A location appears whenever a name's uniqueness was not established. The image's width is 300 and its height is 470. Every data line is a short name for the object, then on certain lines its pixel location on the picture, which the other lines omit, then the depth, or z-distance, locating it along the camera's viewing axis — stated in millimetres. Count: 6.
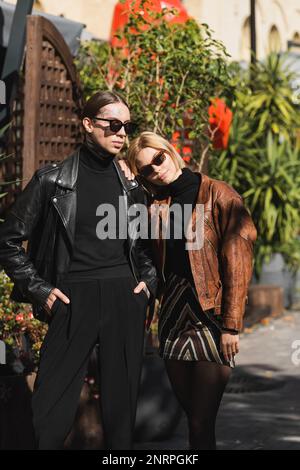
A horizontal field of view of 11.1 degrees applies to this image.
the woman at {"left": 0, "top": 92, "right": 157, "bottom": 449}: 6812
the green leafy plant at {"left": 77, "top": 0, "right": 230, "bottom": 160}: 12444
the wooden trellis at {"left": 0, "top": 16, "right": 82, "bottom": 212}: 11422
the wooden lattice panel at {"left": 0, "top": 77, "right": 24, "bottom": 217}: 12571
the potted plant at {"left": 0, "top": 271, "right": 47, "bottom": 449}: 8619
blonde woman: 7065
